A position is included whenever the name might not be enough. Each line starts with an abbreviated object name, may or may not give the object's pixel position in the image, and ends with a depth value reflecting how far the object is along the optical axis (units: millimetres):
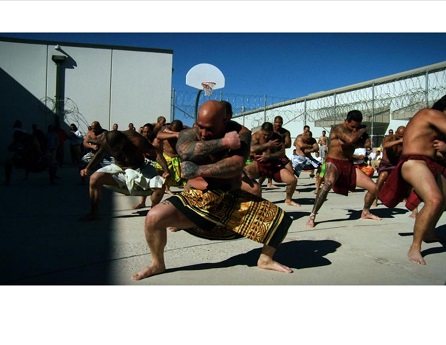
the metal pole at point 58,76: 16547
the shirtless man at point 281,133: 7070
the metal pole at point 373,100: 13453
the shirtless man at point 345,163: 5363
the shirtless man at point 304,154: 9323
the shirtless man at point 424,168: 3688
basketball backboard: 12148
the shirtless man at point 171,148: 6806
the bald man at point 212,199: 3057
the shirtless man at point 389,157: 6617
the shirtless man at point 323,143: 14789
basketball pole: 12688
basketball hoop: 12036
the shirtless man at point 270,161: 6500
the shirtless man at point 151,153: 5707
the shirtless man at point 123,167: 5352
